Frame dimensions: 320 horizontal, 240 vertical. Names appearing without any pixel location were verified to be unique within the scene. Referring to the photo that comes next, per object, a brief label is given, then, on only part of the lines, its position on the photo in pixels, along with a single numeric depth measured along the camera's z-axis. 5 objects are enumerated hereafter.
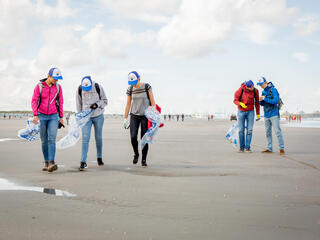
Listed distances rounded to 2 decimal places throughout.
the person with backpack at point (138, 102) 6.80
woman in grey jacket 6.52
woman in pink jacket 6.08
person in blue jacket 9.05
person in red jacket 9.29
